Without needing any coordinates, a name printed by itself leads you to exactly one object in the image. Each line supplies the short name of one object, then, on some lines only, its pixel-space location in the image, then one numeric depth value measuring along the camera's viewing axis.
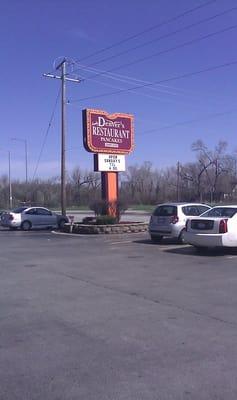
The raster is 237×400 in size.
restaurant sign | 27.03
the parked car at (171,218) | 19.06
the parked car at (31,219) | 30.53
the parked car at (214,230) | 15.16
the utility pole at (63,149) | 30.33
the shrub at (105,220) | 25.53
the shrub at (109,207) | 27.09
